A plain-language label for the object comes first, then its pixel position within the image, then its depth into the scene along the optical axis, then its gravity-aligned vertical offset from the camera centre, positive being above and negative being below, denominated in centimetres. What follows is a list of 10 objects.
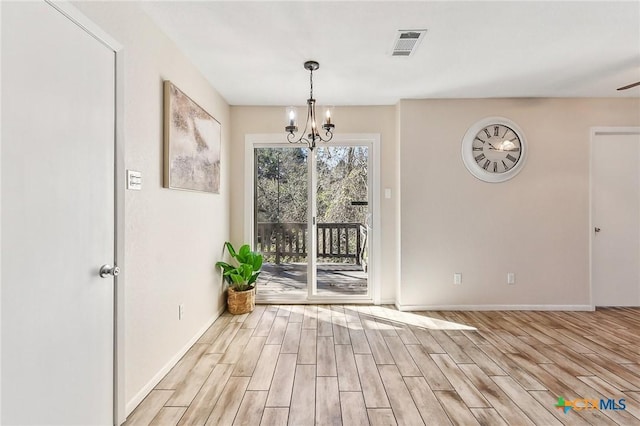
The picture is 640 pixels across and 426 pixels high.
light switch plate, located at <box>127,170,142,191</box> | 195 +19
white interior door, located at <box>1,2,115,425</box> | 122 -3
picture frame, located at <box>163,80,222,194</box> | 241 +58
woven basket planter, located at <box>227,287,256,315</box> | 379 -103
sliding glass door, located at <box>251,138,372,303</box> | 428 +10
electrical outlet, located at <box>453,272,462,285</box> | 397 -78
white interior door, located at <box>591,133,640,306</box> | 399 -7
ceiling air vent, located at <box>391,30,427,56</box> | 238 +129
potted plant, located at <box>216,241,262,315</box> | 378 -76
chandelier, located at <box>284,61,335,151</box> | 274 +82
